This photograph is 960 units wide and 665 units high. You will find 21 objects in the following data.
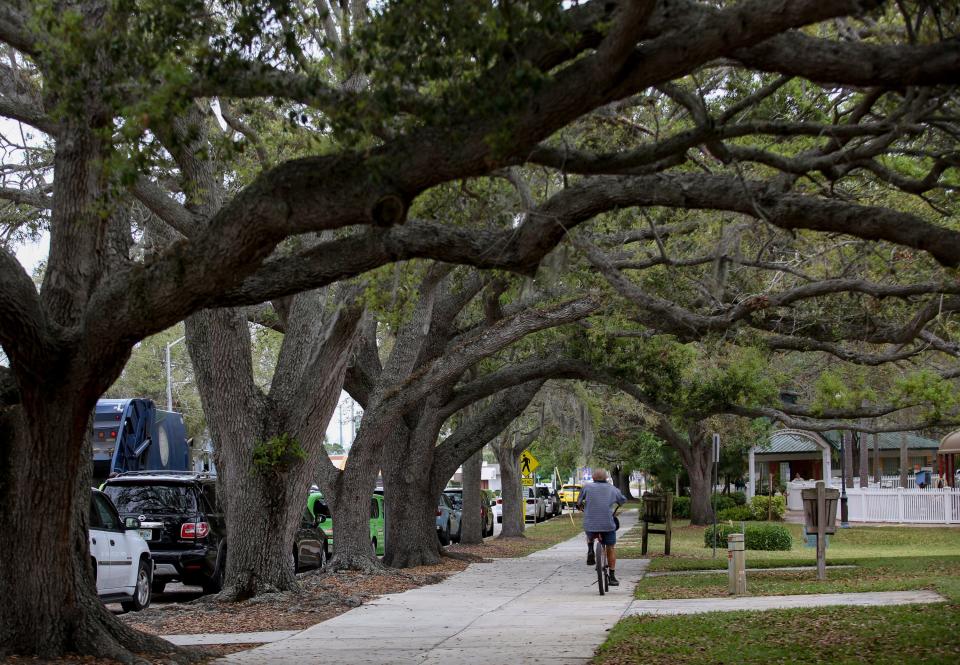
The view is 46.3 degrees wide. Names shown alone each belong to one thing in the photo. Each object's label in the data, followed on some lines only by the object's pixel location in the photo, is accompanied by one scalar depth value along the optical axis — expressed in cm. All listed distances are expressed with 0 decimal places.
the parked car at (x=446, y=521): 3112
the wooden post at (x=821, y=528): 1656
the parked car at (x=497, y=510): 5454
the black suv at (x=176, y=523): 1761
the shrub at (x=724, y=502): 4598
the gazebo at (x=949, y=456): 3900
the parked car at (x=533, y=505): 5359
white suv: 1497
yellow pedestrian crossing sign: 3781
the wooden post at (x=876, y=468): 4941
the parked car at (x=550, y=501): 6068
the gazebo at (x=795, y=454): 4108
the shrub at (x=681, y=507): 4794
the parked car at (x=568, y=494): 7402
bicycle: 1633
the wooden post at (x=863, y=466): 4453
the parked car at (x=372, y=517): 2591
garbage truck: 2180
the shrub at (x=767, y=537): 2541
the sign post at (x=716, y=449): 2266
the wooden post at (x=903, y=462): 4649
